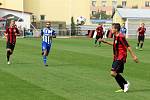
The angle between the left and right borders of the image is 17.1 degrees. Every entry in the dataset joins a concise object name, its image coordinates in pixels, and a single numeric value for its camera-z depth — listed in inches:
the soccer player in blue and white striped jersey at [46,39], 815.7
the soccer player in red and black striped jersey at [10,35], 848.0
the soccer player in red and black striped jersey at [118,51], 514.3
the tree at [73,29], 2825.5
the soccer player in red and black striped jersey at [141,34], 1437.0
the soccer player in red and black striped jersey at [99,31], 1591.5
